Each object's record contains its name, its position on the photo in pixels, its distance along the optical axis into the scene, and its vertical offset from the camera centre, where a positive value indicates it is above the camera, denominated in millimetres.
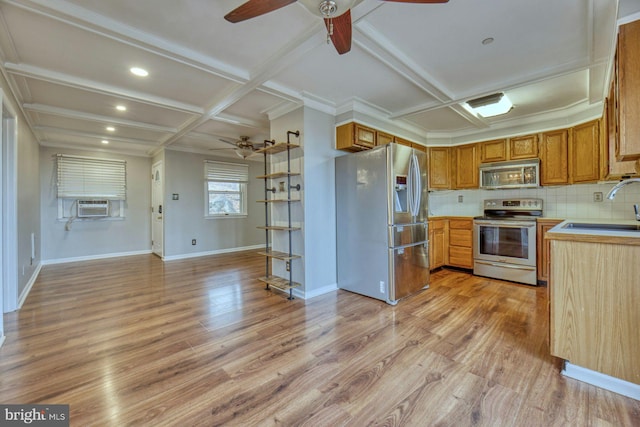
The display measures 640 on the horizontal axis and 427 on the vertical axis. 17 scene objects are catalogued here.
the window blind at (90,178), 5430 +808
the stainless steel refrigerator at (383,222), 3150 -130
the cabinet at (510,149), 4059 +981
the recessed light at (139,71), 2658 +1452
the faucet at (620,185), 1963 +177
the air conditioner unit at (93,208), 5574 +157
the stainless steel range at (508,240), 3789 -453
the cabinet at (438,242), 4469 -536
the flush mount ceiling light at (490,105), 3365 +1433
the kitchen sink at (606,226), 2461 -162
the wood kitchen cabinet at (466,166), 4629 +795
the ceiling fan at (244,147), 4754 +1211
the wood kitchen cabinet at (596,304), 1607 -606
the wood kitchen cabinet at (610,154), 2446 +574
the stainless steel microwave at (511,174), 4027 +573
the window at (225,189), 6414 +633
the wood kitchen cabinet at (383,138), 3879 +1108
